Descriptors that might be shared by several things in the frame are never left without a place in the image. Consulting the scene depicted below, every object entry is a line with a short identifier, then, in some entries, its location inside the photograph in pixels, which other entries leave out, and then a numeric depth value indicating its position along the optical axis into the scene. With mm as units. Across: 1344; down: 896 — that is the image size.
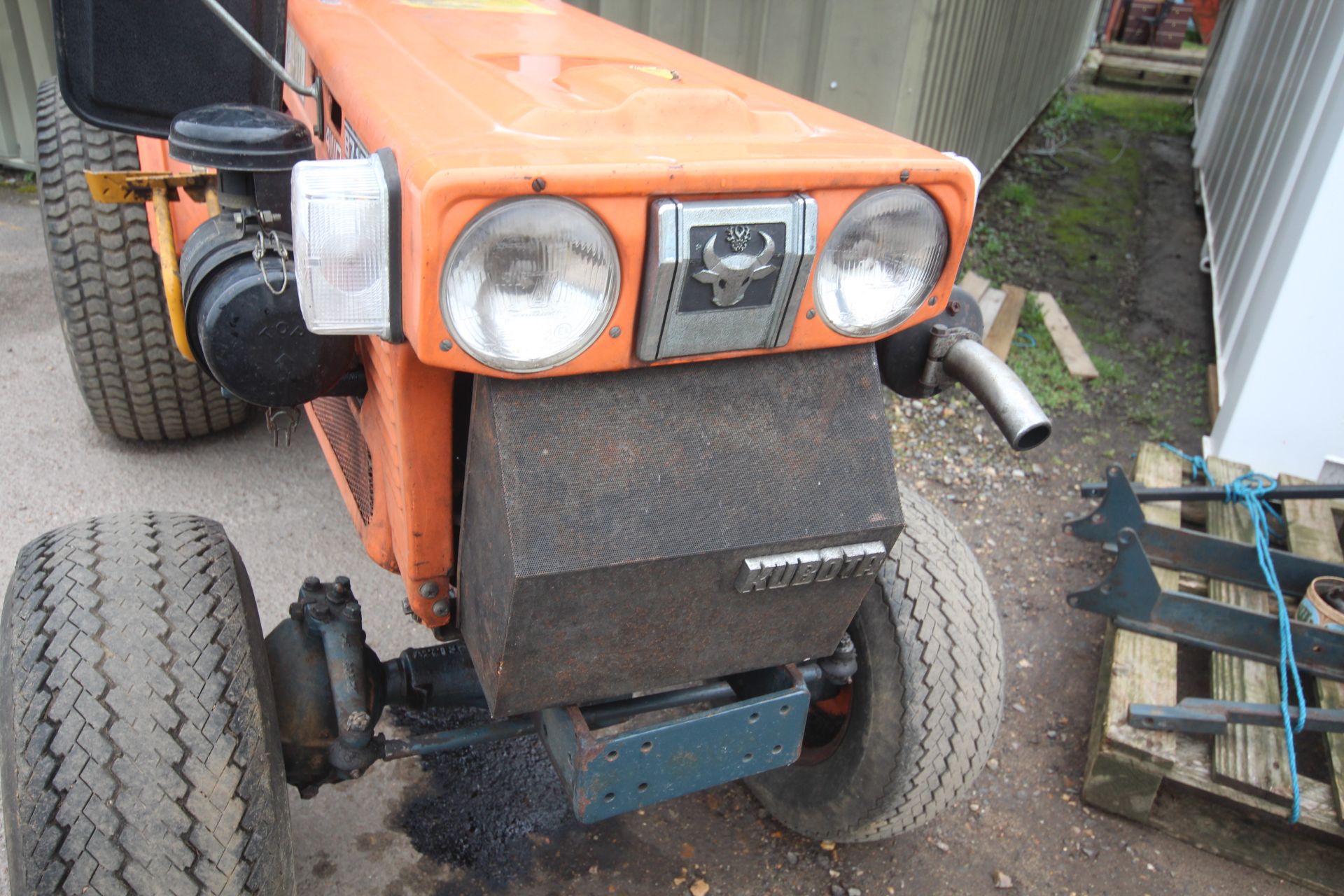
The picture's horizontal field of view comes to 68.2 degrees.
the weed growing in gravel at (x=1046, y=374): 4336
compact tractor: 1132
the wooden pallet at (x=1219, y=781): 2180
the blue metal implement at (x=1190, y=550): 2781
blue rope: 2201
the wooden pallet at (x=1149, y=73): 12492
